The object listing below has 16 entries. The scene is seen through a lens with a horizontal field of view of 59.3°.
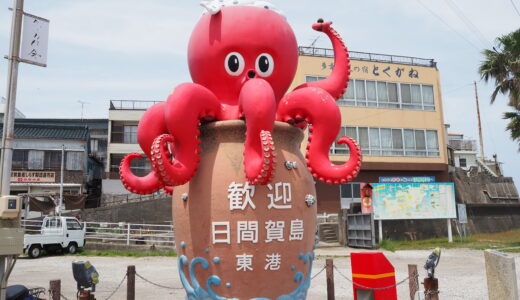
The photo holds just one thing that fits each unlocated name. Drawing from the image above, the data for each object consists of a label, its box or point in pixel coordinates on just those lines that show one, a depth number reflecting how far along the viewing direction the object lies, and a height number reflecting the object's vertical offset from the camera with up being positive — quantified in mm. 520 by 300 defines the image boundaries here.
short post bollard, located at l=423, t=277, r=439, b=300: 7328 -1186
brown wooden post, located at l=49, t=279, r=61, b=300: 7008 -1043
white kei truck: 18469 -630
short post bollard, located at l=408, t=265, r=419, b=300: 8225 -1180
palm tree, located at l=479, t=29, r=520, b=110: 19516 +6322
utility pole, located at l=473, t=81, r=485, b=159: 46325 +7646
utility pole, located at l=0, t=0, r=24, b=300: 5629 +1382
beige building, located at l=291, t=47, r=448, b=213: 25922 +5719
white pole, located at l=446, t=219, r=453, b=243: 21375 -1019
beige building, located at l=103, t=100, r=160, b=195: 33031 +6020
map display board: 20938 +650
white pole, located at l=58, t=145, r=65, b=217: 25625 +3902
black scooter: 6231 -973
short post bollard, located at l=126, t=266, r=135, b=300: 8289 -1137
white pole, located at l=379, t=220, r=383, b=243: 20656 -794
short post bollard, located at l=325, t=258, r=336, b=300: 8547 -1148
